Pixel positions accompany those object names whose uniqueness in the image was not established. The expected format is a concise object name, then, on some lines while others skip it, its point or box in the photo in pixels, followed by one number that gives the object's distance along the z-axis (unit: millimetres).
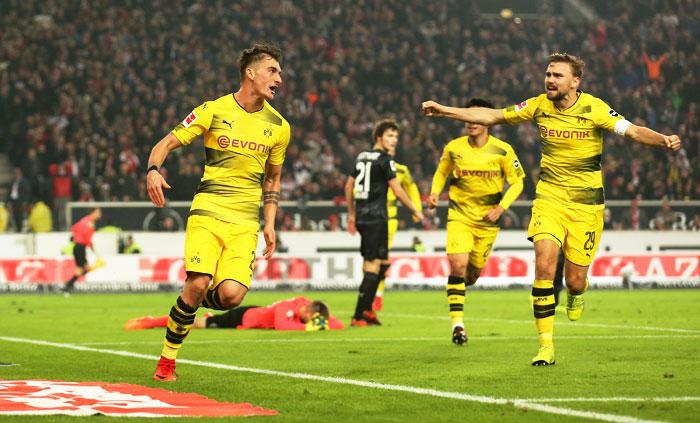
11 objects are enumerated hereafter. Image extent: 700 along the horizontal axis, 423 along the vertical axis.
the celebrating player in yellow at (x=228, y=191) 9984
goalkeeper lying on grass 16547
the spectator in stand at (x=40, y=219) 31844
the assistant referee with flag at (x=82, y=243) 28844
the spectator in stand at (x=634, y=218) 33938
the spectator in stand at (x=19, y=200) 32525
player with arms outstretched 11375
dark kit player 17406
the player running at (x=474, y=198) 14594
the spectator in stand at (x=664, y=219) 33969
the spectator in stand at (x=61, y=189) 32312
